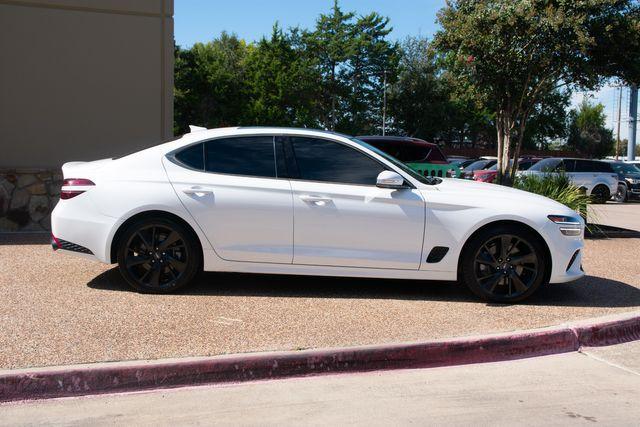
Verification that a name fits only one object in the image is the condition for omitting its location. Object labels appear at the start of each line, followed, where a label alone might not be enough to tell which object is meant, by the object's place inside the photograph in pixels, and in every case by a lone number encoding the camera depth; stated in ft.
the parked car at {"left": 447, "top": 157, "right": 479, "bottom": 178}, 43.97
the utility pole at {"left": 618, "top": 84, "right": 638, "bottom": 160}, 113.66
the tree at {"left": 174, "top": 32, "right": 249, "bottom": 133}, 171.63
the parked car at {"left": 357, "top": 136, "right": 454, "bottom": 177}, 42.78
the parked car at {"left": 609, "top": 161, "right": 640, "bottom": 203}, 77.15
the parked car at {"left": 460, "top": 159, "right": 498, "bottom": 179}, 77.52
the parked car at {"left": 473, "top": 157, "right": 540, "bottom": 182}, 61.97
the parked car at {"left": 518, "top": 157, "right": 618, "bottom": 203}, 70.85
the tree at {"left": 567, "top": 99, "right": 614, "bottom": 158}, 237.45
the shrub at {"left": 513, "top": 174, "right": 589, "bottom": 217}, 34.78
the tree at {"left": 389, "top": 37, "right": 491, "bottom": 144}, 194.39
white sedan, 19.30
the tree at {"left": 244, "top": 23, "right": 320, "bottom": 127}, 181.37
